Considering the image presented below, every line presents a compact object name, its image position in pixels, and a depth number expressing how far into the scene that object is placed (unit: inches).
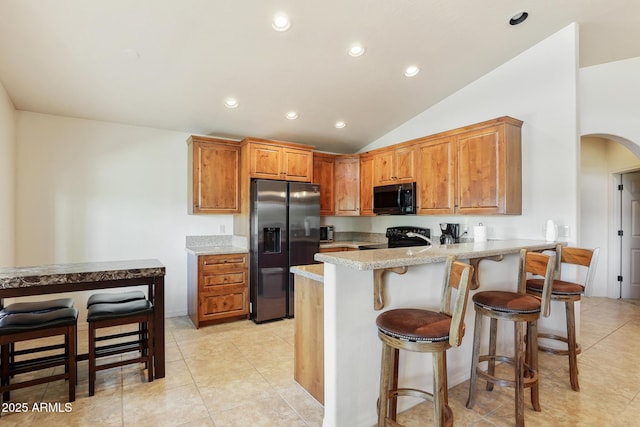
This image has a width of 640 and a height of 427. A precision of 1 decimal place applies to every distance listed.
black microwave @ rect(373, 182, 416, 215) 164.1
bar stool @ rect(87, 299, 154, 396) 93.2
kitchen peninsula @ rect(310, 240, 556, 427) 73.1
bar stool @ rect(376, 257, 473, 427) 60.7
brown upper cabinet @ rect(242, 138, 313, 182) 163.9
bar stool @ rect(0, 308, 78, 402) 84.0
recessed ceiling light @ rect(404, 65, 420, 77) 134.7
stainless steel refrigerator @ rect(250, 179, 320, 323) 159.5
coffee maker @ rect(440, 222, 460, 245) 155.8
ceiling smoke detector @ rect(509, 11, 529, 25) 111.4
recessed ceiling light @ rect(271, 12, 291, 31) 100.1
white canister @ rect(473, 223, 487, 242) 131.0
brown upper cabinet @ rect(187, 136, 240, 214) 161.3
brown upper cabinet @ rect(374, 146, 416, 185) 166.9
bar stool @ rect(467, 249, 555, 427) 77.3
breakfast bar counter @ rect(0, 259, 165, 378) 85.0
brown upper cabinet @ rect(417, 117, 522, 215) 126.7
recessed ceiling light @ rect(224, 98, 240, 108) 143.5
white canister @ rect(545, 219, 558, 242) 118.9
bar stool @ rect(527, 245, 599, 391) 96.0
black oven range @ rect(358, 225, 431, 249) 175.5
